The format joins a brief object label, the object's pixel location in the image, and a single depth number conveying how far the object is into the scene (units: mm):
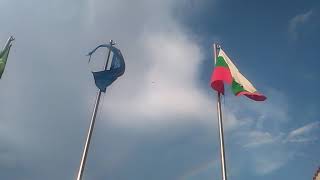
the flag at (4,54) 24505
